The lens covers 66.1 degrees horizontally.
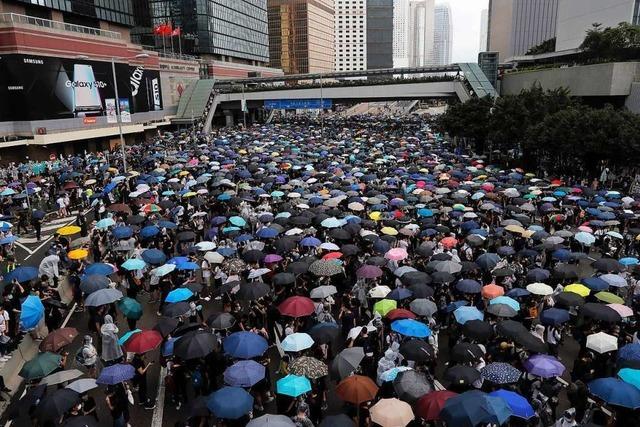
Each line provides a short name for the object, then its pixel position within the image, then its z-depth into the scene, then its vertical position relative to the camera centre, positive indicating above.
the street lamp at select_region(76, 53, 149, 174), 26.26 -0.64
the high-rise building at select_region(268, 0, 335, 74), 155.25 +19.51
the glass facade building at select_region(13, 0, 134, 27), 46.75 +9.35
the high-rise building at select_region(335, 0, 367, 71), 195.38 +23.13
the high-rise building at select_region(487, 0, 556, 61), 145.25 +20.20
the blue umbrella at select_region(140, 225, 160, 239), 15.51 -4.06
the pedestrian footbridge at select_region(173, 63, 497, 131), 56.19 +0.71
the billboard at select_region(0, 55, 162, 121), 38.75 +1.26
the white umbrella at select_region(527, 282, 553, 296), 10.78 -4.25
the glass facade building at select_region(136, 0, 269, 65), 85.31 +13.09
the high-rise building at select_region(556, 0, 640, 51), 46.65 +7.69
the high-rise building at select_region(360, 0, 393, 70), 189.50 +23.36
